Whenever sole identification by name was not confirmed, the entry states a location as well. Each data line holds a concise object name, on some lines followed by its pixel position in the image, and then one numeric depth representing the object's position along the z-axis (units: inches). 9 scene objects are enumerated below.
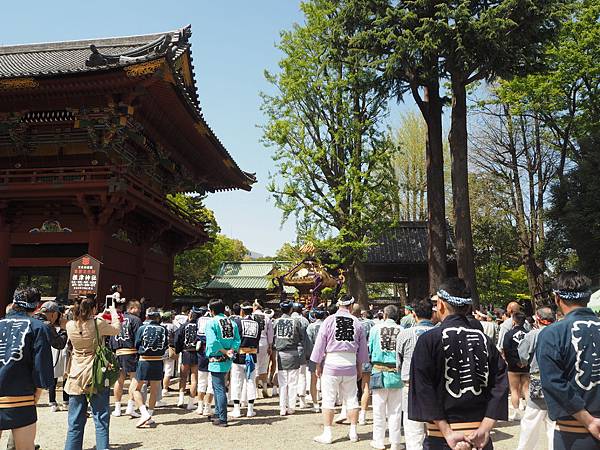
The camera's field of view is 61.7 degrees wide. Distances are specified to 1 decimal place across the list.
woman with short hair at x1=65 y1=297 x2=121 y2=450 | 215.2
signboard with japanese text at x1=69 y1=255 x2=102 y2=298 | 457.1
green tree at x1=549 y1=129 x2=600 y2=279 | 767.1
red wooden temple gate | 543.3
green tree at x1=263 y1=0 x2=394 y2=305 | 686.5
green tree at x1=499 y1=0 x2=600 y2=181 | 879.7
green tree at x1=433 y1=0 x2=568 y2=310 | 582.6
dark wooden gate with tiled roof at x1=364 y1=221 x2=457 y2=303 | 937.5
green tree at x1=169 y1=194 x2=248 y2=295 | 1216.8
